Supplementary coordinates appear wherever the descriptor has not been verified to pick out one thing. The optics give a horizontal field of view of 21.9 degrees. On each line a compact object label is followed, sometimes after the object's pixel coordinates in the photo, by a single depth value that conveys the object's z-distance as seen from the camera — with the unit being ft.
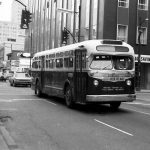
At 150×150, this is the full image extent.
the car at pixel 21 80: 130.62
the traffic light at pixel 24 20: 79.05
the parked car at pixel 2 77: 206.59
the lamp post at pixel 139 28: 121.38
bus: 49.26
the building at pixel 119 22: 126.52
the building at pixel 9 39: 465.88
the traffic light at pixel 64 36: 119.96
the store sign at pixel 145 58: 132.89
